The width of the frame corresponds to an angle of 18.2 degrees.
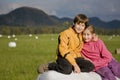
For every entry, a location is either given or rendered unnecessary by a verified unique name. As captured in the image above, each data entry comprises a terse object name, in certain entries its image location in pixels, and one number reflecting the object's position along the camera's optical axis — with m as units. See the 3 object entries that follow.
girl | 8.48
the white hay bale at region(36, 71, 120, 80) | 7.88
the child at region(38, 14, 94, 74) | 7.93
